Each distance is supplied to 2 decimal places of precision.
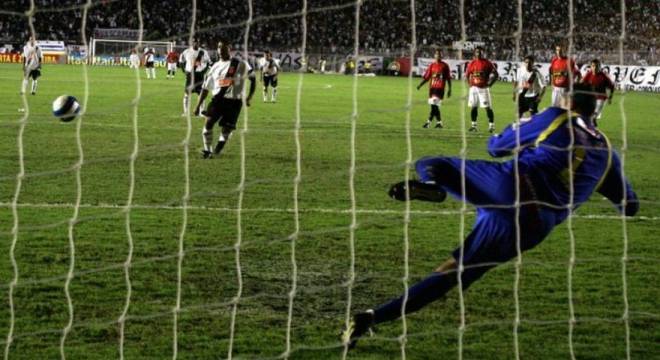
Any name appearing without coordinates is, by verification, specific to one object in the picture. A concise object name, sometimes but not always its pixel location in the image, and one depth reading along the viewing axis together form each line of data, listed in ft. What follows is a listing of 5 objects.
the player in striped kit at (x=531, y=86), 66.13
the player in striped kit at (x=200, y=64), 69.97
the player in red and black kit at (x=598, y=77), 64.64
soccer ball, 40.16
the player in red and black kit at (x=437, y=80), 67.51
